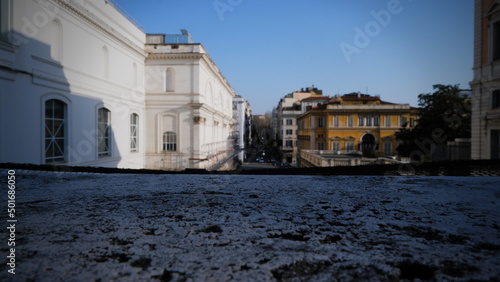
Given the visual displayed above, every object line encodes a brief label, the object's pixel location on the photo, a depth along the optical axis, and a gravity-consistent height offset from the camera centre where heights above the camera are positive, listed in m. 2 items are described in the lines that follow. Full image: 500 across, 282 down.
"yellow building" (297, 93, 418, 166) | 41.00 +2.39
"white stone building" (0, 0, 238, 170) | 9.89 +2.52
